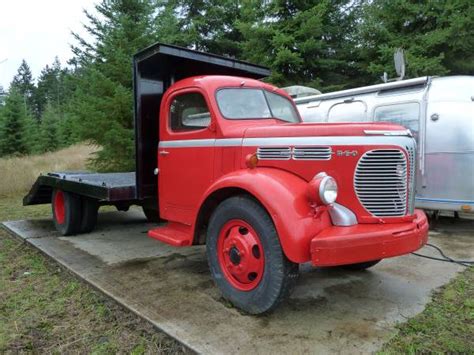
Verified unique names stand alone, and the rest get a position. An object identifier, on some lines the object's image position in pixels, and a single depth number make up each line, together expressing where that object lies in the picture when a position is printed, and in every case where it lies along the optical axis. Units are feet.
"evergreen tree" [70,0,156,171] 36.94
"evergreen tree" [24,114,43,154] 72.90
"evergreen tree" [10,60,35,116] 220.43
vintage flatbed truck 9.96
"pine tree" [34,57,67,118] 207.57
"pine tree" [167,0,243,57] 58.85
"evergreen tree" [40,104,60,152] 89.76
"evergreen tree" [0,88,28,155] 69.77
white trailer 20.80
